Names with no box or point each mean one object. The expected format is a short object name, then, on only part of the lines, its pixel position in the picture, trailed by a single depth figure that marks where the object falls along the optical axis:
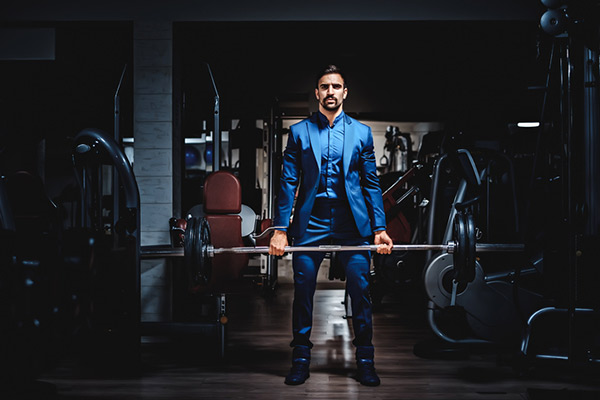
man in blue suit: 2.83
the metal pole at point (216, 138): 3.64
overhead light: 7.88
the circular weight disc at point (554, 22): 2.64
